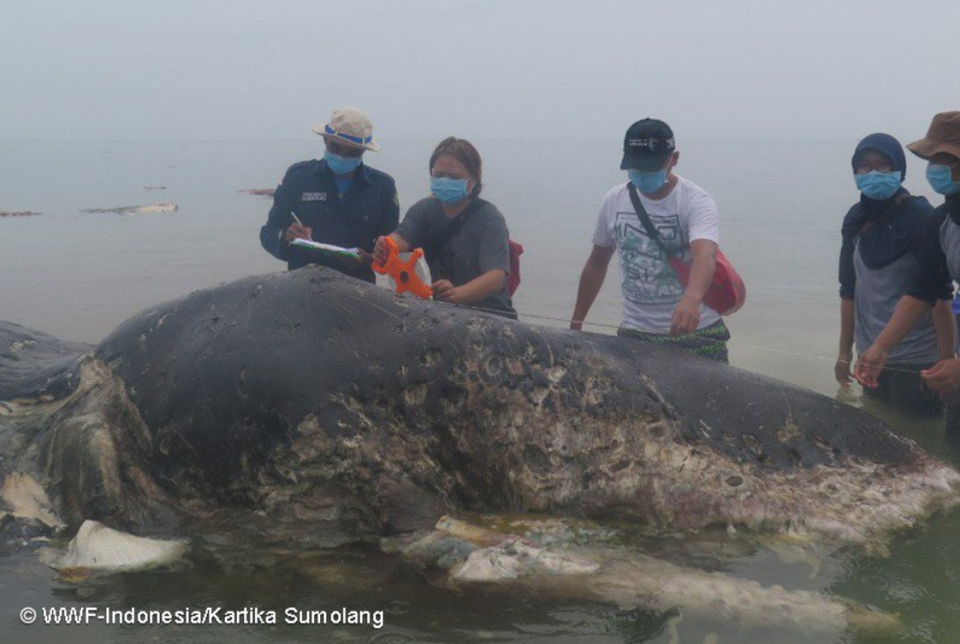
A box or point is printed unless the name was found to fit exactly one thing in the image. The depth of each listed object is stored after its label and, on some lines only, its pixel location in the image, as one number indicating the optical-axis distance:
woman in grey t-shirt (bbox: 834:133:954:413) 5.70
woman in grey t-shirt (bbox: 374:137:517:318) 5.68
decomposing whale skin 4.44
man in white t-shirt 5.45
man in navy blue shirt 6.29
